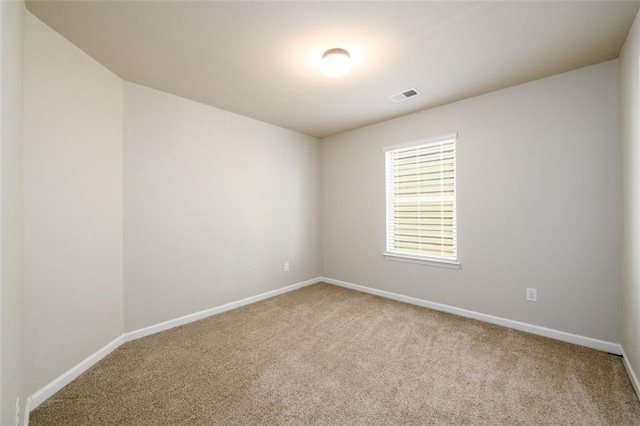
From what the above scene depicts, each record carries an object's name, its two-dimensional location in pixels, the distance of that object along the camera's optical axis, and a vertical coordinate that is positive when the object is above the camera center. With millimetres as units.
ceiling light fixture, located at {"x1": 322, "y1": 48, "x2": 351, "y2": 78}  2170 +1231
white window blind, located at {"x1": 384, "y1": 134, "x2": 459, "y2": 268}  3367 +161
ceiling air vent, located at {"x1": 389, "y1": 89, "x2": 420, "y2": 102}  2959 +1317
